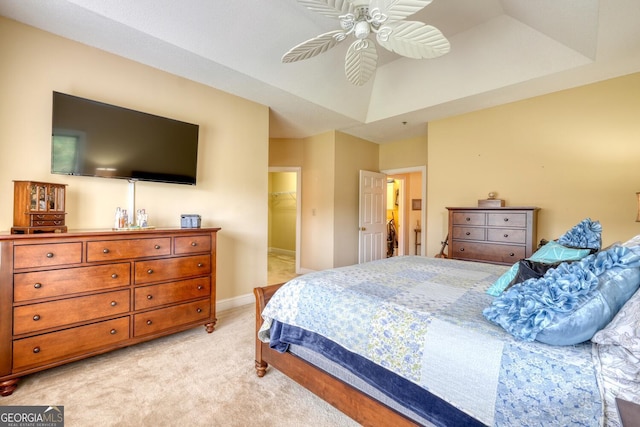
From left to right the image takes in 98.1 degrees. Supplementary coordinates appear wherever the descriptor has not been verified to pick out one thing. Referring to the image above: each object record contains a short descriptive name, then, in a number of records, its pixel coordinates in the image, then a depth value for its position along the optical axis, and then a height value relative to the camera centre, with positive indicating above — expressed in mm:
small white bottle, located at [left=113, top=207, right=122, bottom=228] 2390 -69
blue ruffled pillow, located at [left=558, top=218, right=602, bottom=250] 1743 -138
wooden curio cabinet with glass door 1881 +2
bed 830 -500
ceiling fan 1682 +1217
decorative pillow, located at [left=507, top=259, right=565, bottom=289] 1250 -255
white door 5223 -62
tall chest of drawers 3012 -221
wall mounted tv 2184 +594
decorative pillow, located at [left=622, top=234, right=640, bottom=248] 1227 -119
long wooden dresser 1758 -619
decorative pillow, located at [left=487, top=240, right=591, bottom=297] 1459 -241
